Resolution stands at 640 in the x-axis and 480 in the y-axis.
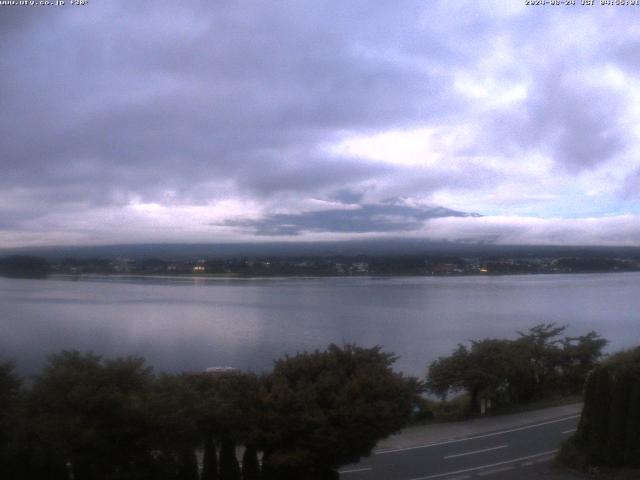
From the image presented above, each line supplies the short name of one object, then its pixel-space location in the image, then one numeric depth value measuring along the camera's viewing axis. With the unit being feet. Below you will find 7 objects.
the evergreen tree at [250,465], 41.96
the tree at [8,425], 35.14
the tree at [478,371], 80.94
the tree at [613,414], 46.75
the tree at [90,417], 34.32
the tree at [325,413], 40.60
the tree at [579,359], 92.32
